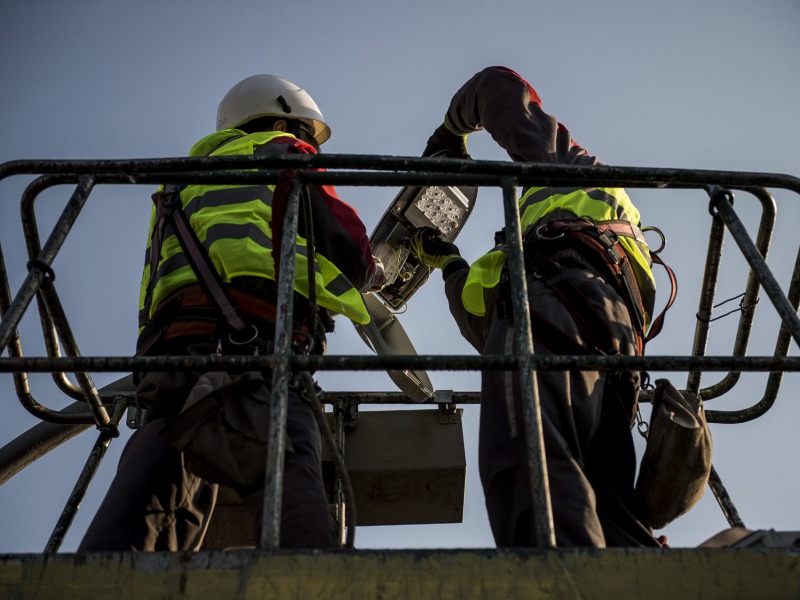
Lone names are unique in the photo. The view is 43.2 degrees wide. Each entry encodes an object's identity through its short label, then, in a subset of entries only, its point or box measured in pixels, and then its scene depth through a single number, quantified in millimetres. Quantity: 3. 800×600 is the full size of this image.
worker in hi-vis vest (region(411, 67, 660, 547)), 2758
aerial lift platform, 1812
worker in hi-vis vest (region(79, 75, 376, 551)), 2611
